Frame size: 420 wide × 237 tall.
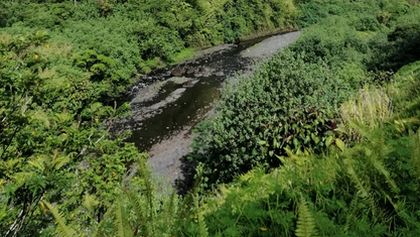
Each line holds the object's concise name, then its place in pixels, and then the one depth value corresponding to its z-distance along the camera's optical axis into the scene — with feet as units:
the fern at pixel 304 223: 6.87
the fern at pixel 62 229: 8.04
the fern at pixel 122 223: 7.84
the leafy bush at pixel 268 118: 32.27
